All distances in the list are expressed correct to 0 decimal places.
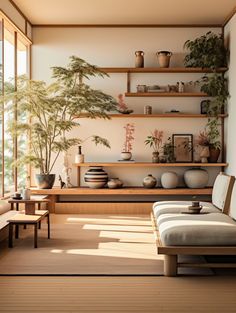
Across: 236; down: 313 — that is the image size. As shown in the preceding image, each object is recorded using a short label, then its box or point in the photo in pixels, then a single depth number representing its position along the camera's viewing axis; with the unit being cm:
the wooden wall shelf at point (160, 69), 752
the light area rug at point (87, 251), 405
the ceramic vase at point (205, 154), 755
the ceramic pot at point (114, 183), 741
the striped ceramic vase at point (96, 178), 743
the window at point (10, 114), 632
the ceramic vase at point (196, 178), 742
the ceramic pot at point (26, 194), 555
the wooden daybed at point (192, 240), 383
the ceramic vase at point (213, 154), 757
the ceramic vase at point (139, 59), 757
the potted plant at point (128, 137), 781
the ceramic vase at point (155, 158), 756
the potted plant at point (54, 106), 685
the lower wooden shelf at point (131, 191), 726
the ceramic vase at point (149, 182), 745
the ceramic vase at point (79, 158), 761
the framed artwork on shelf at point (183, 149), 775
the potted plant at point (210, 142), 757
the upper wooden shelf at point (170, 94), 753
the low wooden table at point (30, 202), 540
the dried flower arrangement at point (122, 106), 761
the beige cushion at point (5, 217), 501
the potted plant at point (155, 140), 777
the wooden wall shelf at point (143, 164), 744
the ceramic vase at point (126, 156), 762
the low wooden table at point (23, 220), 489
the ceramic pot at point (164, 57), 752
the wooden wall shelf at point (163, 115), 755
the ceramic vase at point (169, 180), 743
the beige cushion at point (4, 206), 589
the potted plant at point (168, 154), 759
